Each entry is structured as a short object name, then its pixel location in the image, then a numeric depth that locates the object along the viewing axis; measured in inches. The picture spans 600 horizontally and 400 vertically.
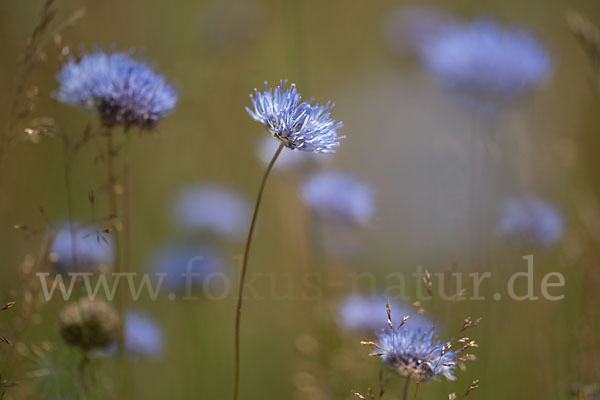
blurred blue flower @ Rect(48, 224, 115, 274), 167.2
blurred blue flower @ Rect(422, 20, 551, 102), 220.7
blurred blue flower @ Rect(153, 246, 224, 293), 217.9
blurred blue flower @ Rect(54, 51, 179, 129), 125.6
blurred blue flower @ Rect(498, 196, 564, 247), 207.5
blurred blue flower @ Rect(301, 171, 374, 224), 214.5
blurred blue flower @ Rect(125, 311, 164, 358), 165.9
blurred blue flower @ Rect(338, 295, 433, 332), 170.9
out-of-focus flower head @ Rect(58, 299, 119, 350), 130.8
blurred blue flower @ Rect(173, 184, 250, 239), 248.8
